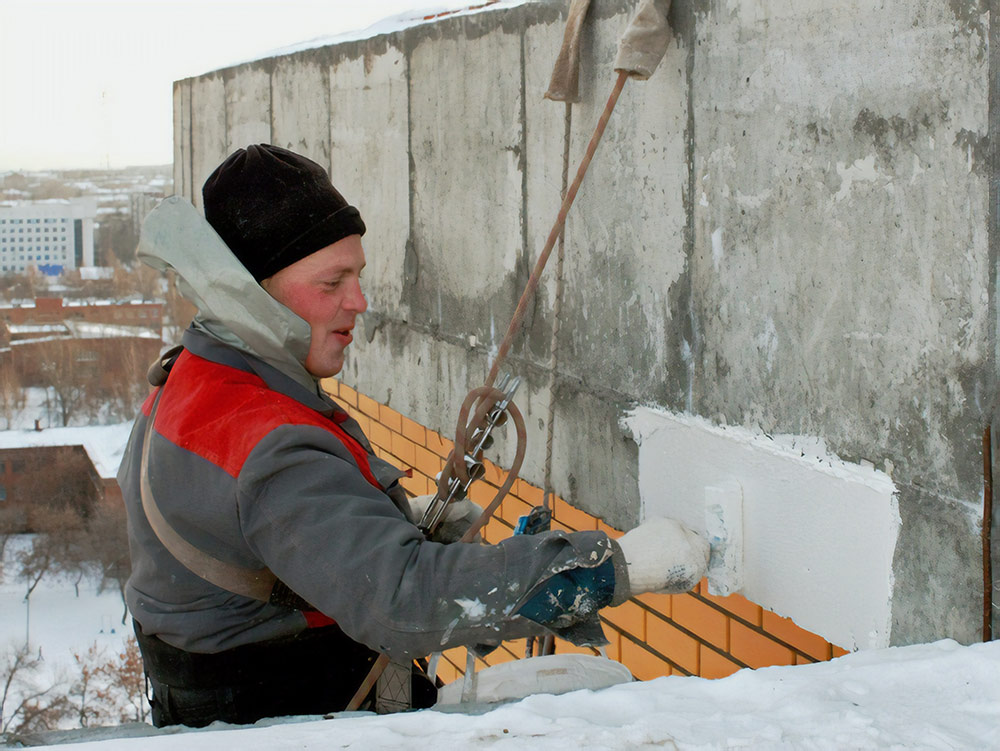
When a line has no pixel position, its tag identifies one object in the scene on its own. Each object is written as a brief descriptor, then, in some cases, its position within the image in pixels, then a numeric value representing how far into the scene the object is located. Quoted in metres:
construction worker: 1.69
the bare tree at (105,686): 37.06
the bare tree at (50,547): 45.38
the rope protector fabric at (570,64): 2.52
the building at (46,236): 58.91
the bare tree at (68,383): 48.84
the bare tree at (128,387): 48.50
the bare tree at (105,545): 45.88
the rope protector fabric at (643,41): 2.18
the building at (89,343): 48.88
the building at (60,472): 45.03
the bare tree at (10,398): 48.78
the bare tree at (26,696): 35.66
